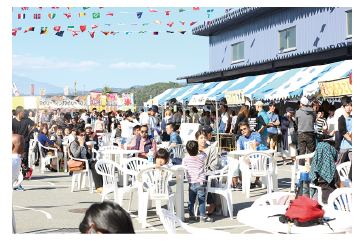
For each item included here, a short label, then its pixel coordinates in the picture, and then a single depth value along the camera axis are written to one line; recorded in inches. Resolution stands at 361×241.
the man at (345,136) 310.7
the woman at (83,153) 347.3
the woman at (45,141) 477.1
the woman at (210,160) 265.2
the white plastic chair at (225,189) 255.9
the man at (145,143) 370.6
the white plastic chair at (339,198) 167.8
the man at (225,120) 627.5
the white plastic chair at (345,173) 257.3
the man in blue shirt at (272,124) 509.7
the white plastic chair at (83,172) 351.3
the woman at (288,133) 522.3
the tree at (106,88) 5245.1
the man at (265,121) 465.7
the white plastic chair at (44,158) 478.6
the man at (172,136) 406.6
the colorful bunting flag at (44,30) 590.6
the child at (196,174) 245.4
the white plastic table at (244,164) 332.5
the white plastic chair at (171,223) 128.9
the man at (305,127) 436.8
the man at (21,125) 422.3
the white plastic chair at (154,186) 237.5
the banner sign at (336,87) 401.1
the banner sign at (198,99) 674.9
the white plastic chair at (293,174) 318.2
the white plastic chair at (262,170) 321.7
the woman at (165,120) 642.4
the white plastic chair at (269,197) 169.8
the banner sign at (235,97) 560.1
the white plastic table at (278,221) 134.4
